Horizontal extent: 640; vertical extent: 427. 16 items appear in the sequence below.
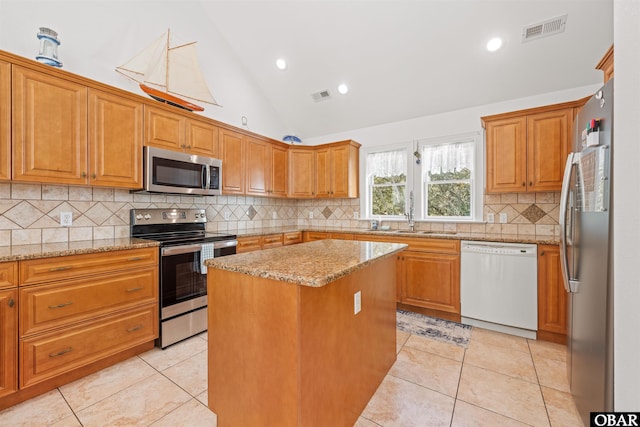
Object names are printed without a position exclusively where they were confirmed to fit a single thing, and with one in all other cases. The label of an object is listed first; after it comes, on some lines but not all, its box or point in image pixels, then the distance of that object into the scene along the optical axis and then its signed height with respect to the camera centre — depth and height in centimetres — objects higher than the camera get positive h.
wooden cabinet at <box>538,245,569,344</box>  256 -80
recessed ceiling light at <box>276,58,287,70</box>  381 +209
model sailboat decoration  266 +141
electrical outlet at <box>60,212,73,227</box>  237 -7
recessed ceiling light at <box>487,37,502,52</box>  279 +176
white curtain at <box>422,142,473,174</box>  363 +77
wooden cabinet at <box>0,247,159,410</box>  172 -77
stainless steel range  247 -52
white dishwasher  268 -76
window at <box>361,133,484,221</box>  359 +49
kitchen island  118 -62
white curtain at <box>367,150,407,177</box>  411 +77
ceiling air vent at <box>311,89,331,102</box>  405 +176
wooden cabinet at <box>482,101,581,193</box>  274 +69
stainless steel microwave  261 +40
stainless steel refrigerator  119 -20
